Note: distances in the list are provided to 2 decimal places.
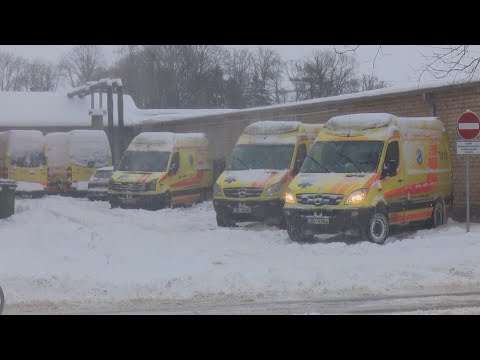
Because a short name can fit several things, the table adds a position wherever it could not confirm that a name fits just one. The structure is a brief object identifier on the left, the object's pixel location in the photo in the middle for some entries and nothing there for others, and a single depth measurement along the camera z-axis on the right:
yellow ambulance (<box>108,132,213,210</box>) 23.45
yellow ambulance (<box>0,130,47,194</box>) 30.36
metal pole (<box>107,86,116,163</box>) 38.56
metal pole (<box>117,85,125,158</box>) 37.97
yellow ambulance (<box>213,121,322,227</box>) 18.06
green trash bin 20.33
